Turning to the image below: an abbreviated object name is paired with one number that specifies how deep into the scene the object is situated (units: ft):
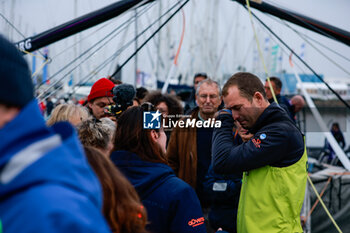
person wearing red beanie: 11.88
